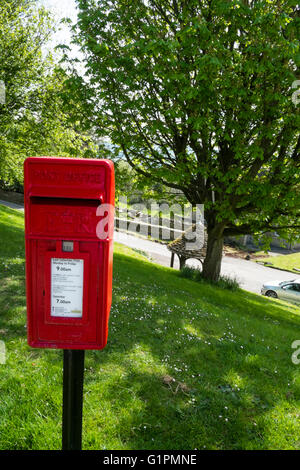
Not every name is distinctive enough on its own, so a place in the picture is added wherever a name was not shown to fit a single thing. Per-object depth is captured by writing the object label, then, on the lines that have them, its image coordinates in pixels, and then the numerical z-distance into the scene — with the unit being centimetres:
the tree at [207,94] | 777
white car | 1742
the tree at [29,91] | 1373
